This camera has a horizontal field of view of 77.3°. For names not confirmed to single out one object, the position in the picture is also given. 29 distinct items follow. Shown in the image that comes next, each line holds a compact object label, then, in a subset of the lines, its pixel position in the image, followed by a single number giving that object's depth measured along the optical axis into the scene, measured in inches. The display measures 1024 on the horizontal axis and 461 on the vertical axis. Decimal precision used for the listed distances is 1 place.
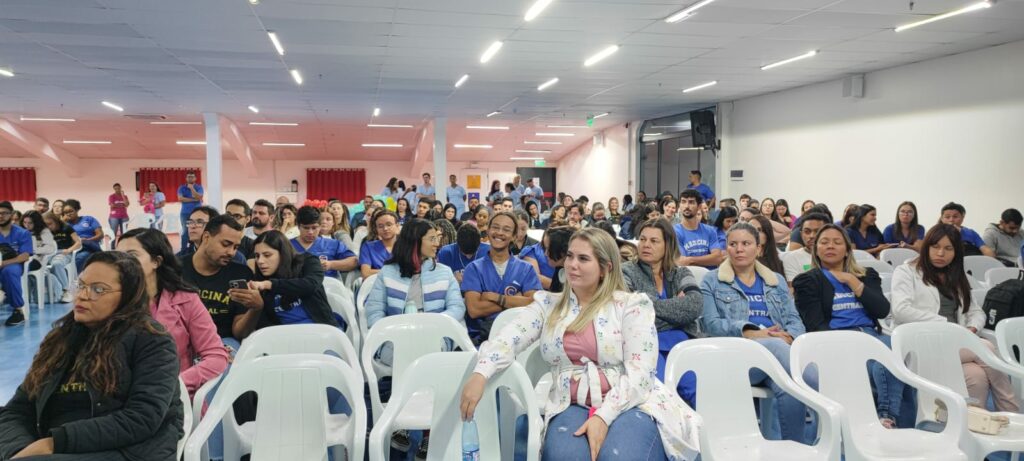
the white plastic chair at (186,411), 87.6
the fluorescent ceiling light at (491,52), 282.2
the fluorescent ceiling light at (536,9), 216.4
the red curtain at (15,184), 728.3
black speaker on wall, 489.4
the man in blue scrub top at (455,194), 551.5
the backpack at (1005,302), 140.6
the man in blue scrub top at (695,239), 207.6
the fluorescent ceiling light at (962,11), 220.5
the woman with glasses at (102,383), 73.9
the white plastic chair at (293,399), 92.0
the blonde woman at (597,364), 82.3
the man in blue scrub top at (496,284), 145.0
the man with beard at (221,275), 120.1
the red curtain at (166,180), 772.0
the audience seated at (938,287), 142.5
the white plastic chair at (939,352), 114.2
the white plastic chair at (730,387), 97.0
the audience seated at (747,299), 125.5
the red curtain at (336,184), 818.8
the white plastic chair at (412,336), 119.6
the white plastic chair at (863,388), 97.5
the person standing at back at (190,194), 473.6
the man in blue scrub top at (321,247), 196.7
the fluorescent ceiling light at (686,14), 216.2
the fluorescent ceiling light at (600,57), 293.9
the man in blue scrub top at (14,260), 260.7
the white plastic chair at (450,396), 90.0
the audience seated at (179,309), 99.3
